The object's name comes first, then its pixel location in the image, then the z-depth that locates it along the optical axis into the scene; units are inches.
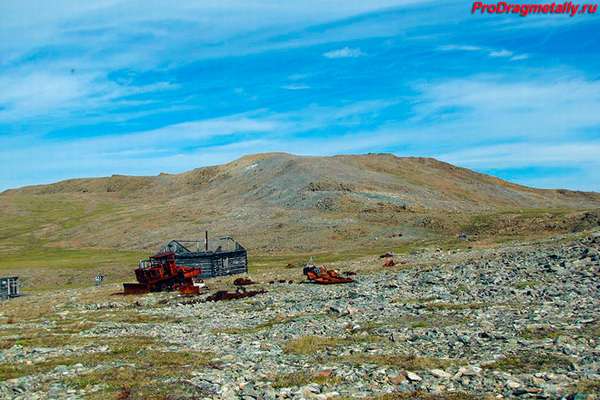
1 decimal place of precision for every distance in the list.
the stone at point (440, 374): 613.0
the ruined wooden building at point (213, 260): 2460.3
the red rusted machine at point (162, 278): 1971.0
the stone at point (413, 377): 608.1
